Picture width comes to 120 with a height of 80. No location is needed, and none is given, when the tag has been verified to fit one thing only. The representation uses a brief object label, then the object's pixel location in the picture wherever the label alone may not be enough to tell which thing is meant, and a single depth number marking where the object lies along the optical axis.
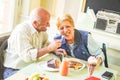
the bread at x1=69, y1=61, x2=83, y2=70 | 1.89
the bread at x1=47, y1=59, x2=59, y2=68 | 1.85
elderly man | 1.92
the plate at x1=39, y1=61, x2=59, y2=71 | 1.78
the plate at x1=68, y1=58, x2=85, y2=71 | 1.86
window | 3.05
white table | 1.65
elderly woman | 2.14
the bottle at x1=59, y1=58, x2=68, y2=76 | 1.72
